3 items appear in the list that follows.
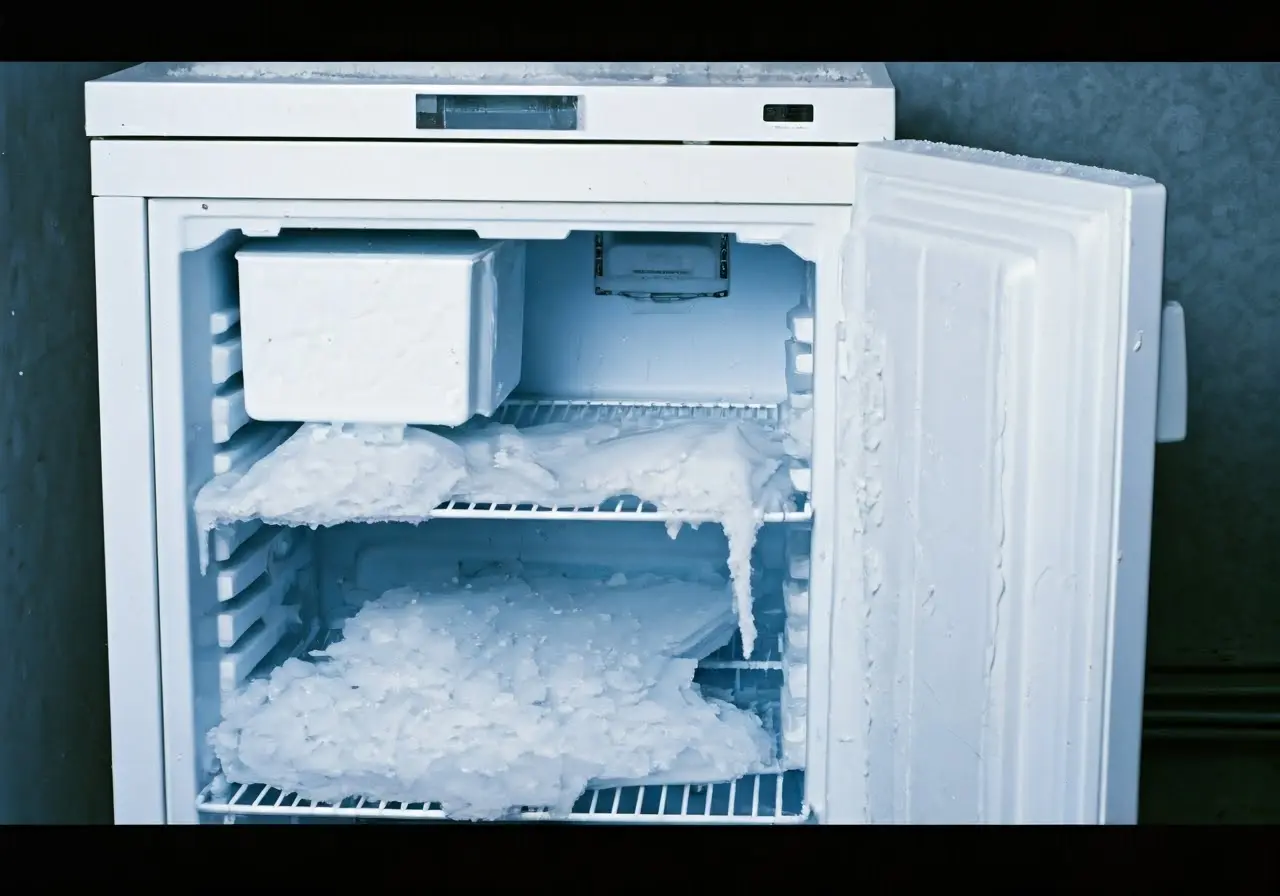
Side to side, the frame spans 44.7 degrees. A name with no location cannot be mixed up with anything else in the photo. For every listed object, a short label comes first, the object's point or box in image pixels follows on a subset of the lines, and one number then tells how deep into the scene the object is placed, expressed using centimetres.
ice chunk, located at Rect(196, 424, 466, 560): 175
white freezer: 124
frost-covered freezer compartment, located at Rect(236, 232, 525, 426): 174
